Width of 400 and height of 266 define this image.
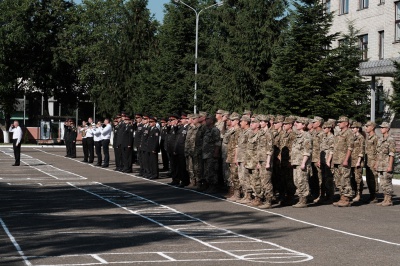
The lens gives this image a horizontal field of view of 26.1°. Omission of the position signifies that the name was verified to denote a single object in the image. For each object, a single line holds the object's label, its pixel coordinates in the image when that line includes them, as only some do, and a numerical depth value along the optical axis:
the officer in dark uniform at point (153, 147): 27.41
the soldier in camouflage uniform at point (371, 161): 20.57
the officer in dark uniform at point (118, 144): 31.58
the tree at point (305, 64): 34.09
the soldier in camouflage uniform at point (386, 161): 19.78
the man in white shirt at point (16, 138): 34.56
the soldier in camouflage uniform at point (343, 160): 19.30
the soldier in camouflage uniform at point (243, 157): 19.67
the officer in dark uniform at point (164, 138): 29.36
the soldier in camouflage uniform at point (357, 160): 20.08
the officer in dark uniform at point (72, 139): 44.03
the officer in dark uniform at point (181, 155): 24.45
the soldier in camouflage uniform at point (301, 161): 18.76
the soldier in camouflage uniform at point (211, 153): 21.91
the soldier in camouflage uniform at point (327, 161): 19.92
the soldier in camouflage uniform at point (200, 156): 22.95
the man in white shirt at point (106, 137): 34.69
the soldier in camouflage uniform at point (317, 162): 20.44
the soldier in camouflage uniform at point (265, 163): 18.64
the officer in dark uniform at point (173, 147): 25.03
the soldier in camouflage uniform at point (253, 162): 19.02
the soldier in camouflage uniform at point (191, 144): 23.62
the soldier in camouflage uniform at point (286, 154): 19.77
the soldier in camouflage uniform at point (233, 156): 20.52
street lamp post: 49.22
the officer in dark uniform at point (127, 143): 30.86
